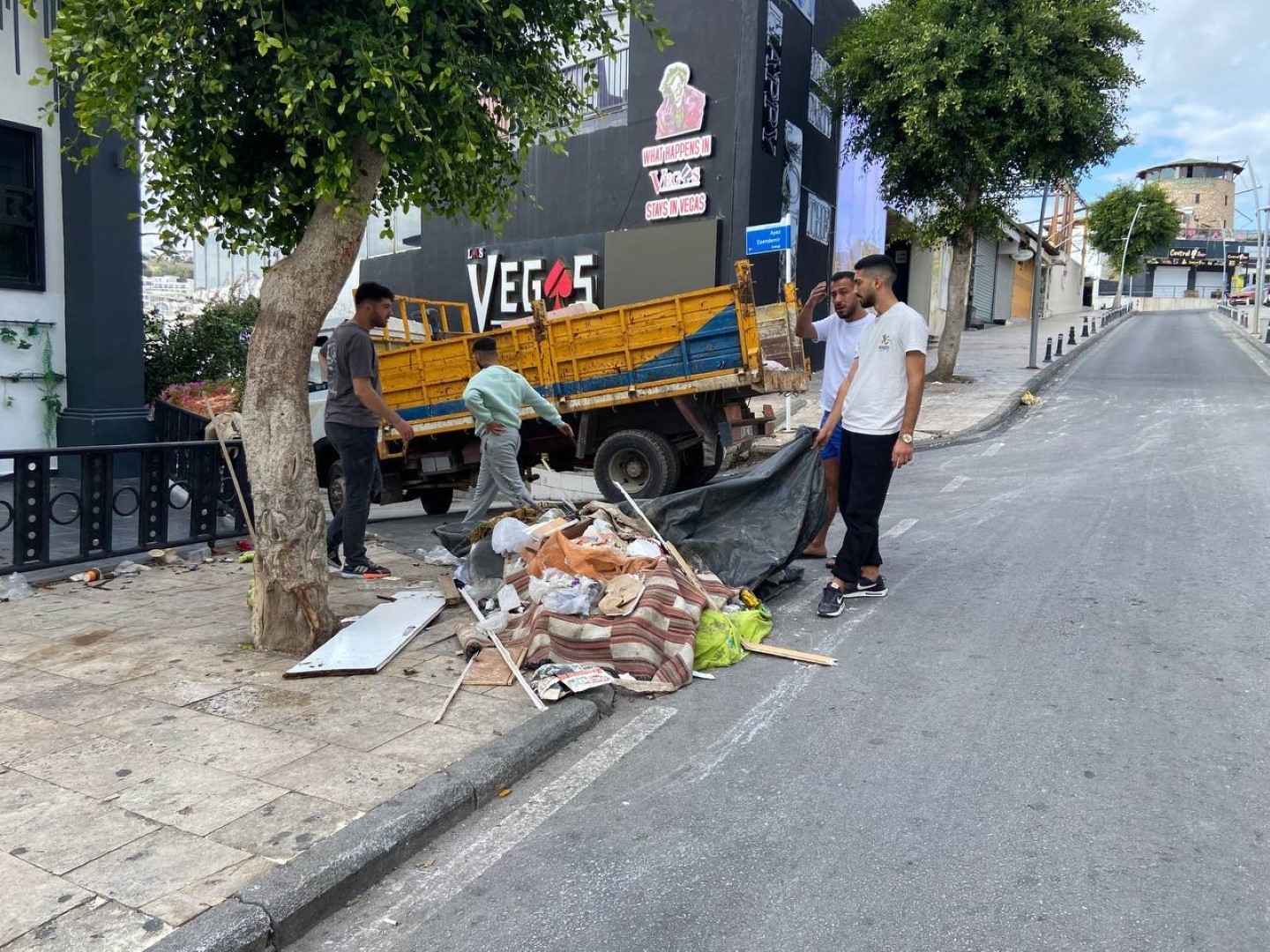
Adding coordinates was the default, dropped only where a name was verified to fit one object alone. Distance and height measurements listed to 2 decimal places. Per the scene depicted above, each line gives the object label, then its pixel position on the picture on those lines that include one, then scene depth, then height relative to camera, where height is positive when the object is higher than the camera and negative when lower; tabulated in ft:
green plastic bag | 15.26 -4.67
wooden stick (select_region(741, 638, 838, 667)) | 15.16 -4.85
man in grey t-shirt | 20.49 -1.37
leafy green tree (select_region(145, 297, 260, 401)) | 40.83 -0.24
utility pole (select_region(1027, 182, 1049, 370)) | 67.64 +5.02
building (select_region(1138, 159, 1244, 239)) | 330.13 +69.05
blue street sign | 40.75 +5.73
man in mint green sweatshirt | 23.66 -1.52
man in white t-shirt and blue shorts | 21.29 +0.78
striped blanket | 14.33 -4.42
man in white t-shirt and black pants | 17.53 -0.87
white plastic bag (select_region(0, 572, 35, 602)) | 19.12 -5.20
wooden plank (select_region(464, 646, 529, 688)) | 14.10 -4.94
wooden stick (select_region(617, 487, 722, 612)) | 16.56 -3.92
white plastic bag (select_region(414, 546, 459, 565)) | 23.63 -5.28
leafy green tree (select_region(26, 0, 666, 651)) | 13.53 +3.63
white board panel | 14.75 -5.01
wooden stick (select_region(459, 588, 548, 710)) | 13.17 -4.83
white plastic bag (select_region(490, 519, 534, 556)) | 18.11 -3.58
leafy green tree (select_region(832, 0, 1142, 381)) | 53.52 +16.69
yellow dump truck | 30.12 -0.91
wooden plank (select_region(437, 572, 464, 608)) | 18.72 -4.87
